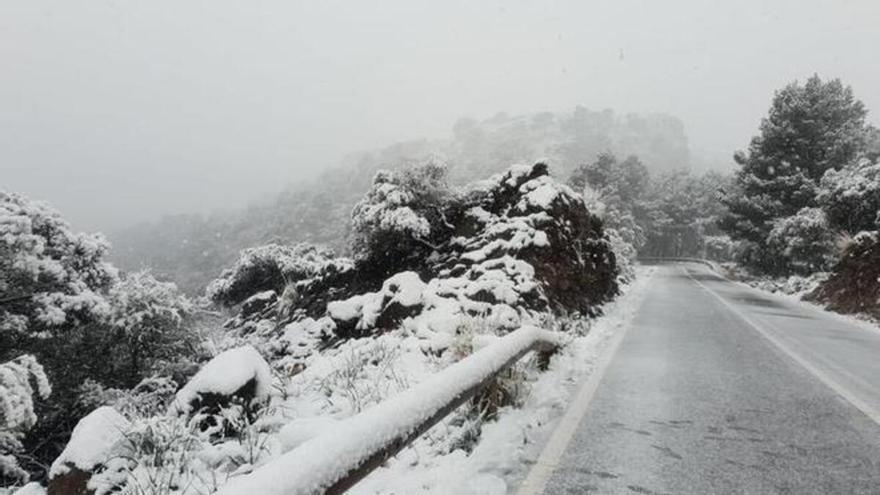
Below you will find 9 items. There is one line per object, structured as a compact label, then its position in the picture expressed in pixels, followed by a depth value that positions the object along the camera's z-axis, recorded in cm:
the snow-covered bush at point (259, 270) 2109
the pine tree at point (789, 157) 3244
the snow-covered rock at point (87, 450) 394
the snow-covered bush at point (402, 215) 1330
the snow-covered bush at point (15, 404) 678
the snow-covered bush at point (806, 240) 2533
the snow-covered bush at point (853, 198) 1952
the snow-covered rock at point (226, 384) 519
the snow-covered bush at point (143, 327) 1343
